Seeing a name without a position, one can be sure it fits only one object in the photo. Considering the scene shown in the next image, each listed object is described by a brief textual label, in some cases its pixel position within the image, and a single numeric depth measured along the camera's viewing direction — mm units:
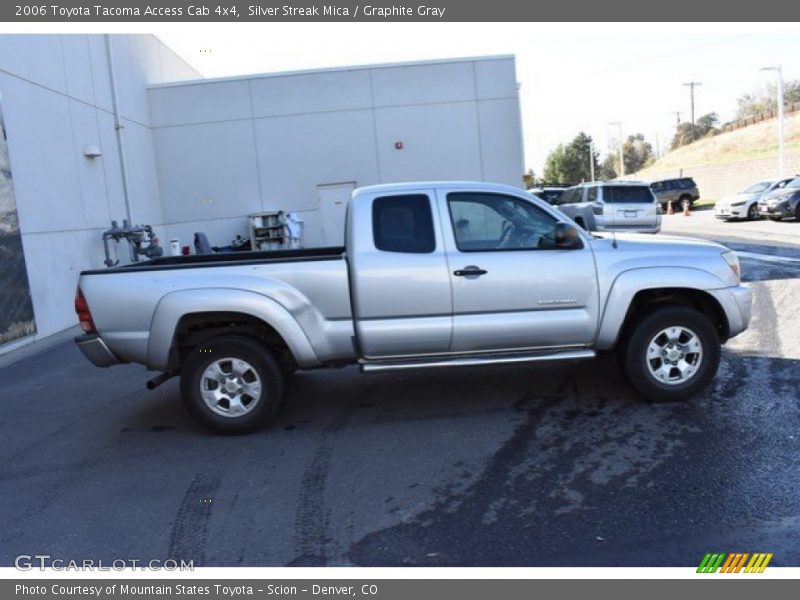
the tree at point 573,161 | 87938
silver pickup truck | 5883
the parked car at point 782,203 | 24219
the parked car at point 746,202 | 26688
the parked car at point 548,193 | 36388
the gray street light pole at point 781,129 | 36719
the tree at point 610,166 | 99519
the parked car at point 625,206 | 18922
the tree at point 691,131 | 93312
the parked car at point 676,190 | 37375
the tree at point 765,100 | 73562
